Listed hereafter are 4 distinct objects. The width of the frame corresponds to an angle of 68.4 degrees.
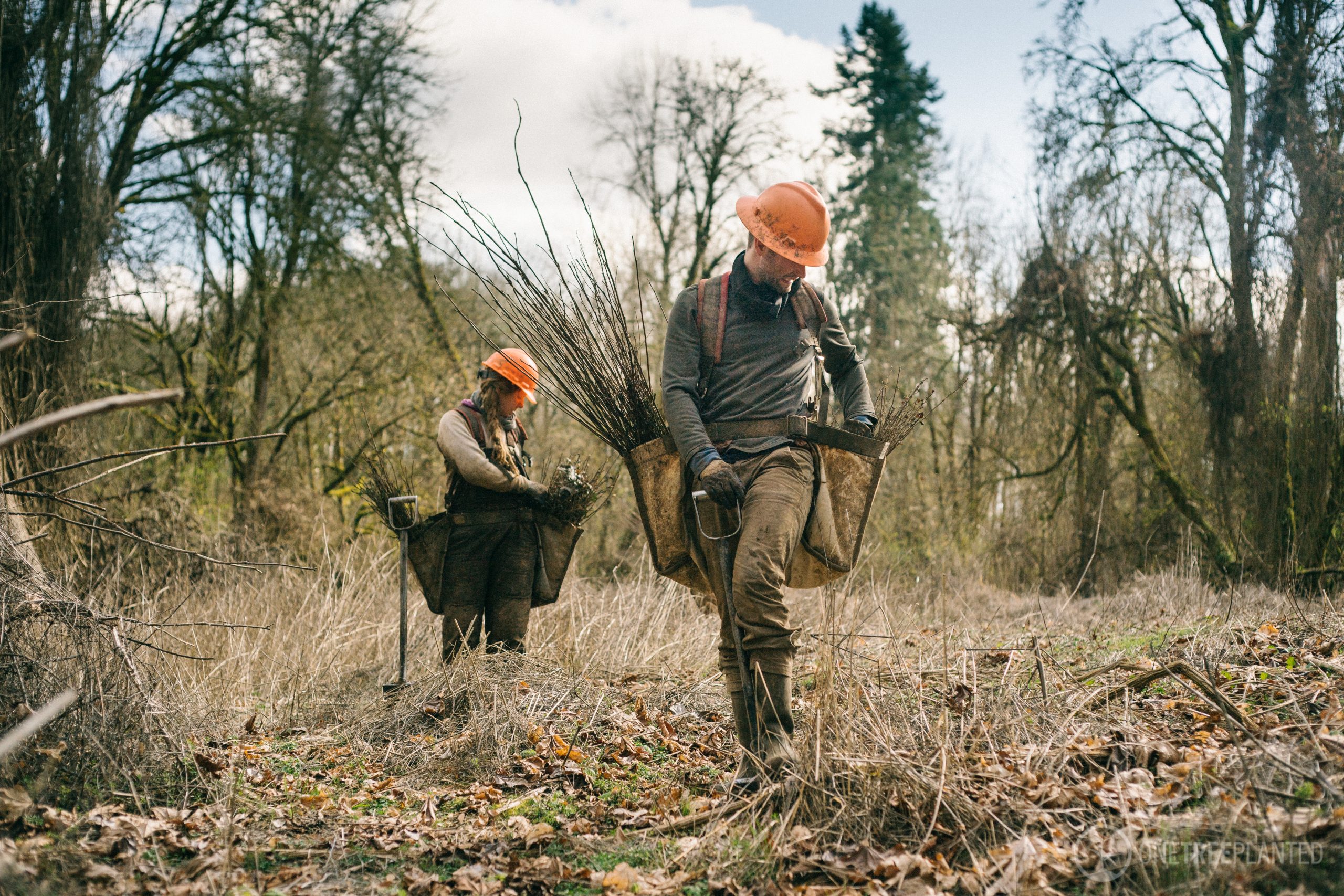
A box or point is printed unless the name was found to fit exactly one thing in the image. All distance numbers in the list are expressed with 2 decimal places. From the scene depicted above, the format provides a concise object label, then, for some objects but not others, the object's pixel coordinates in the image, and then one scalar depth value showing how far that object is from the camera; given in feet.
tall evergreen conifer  66.54
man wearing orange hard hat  11.81
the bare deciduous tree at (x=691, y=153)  56.18
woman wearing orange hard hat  18.94
